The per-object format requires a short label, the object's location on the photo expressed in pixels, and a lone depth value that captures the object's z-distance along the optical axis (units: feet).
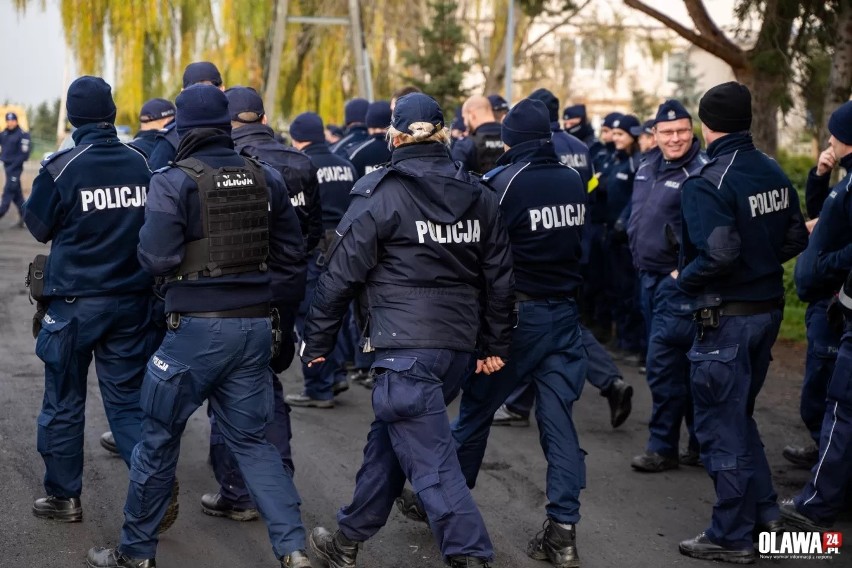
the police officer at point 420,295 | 15.78
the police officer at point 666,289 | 22.75
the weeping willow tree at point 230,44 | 67.77
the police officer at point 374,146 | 32.11
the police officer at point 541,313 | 18.17
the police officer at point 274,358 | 18.98
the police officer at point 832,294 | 18.42
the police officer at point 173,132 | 20.45
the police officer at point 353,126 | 34.58
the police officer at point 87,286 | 17.98
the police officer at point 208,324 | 15.84
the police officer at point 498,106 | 33.14
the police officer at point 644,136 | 34.01
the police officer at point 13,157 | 64.34
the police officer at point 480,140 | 29.53
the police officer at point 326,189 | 28.38
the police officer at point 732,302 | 18.01
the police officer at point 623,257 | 35.37
